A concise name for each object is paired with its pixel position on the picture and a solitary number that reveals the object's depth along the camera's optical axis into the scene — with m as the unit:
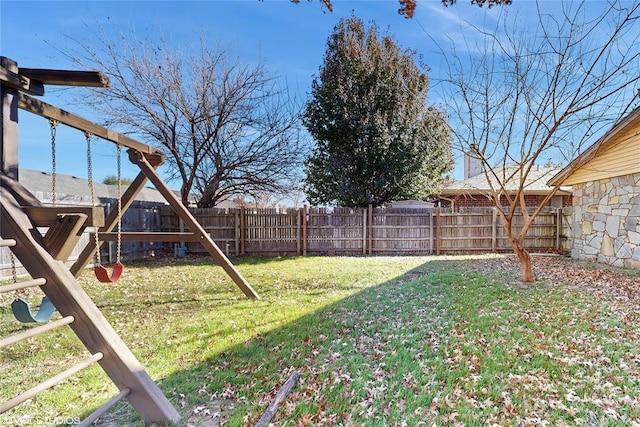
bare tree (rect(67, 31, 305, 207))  9.33
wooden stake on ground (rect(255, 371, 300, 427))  1.98
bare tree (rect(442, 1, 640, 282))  4.99
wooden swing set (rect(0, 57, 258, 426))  1.79
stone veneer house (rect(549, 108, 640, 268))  6.80
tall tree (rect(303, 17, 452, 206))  10.61
